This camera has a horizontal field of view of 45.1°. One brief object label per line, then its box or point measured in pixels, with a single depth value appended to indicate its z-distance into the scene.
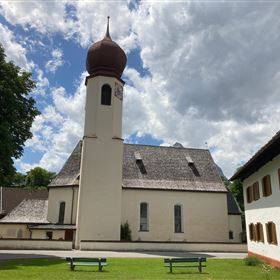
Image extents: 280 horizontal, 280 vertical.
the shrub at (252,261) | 18.38
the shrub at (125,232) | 32.03
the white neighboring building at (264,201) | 16.61
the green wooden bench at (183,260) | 14.86
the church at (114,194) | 30.77
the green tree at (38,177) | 70.75
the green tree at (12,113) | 20.62
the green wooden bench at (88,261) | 15.15
